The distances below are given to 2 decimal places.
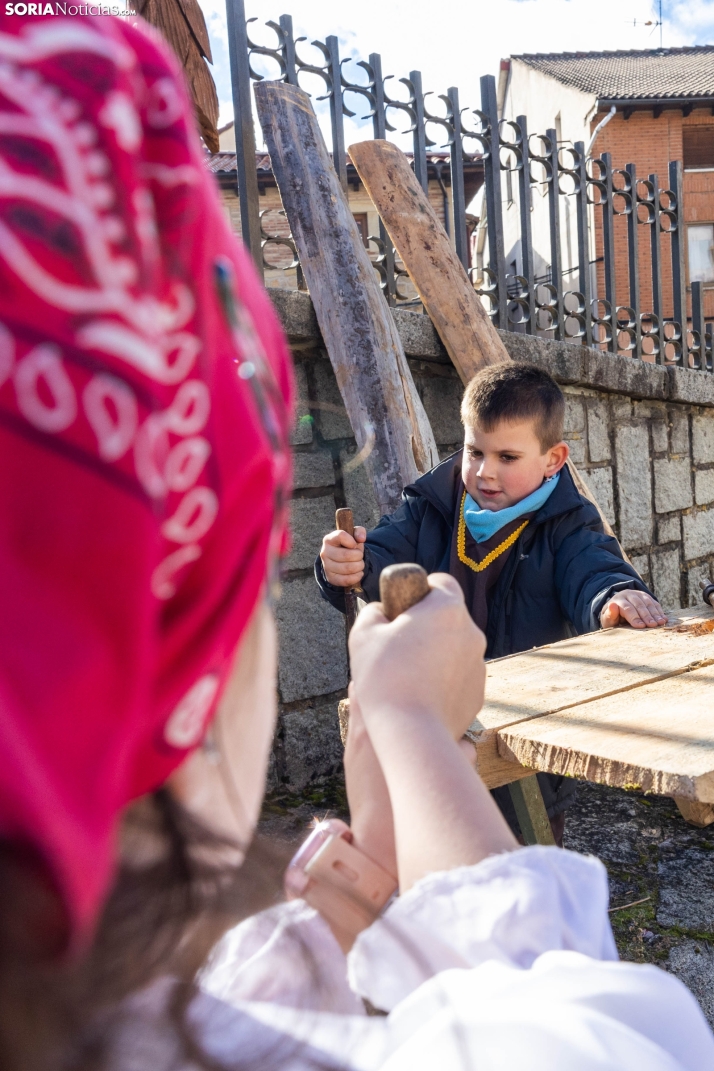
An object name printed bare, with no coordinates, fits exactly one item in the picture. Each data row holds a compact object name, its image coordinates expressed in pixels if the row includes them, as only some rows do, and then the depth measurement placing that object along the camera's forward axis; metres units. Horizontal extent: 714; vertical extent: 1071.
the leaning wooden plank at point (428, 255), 3.51
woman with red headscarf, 0.37
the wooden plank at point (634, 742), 1.39
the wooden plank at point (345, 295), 3.14
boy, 2.56
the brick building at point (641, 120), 20.22
